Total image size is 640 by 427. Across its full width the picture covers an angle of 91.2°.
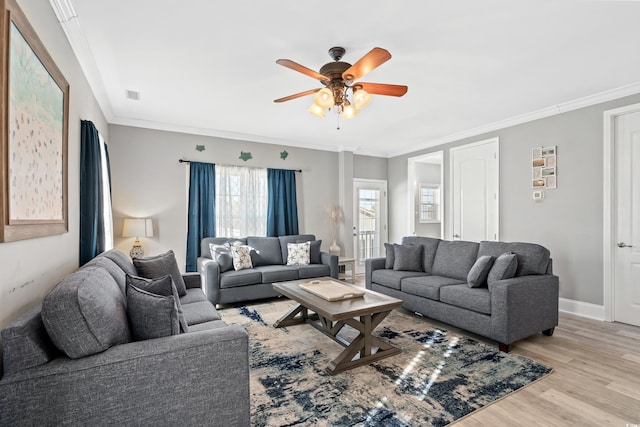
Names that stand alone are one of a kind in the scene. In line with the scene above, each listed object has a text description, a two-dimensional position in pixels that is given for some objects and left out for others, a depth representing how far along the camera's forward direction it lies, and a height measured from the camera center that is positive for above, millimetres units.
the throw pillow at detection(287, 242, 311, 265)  4984 -660
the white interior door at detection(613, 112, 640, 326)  3467 -108
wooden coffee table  2498 -937
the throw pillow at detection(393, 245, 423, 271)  4262 -629
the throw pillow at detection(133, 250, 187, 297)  3006 -537
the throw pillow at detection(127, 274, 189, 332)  1955 -457
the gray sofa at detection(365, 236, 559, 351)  2832 -805
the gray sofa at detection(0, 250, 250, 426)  1227 -678
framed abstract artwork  1344 +408
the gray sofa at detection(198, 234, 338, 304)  4117 -827
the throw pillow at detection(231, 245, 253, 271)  4488 -641
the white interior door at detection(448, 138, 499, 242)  4828 +329
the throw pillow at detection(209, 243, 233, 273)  4293 -597
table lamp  4227 -225
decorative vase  5996 -699
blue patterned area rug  1942 -1250
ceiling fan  2503 +1066
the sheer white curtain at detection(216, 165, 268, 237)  5184 +202
